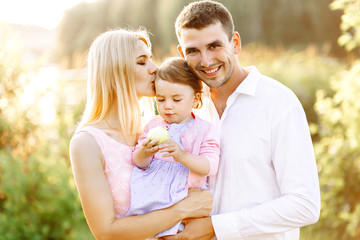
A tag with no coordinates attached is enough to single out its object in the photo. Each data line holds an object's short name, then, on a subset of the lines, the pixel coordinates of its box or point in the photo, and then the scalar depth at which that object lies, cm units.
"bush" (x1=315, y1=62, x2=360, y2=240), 551
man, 260
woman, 257
